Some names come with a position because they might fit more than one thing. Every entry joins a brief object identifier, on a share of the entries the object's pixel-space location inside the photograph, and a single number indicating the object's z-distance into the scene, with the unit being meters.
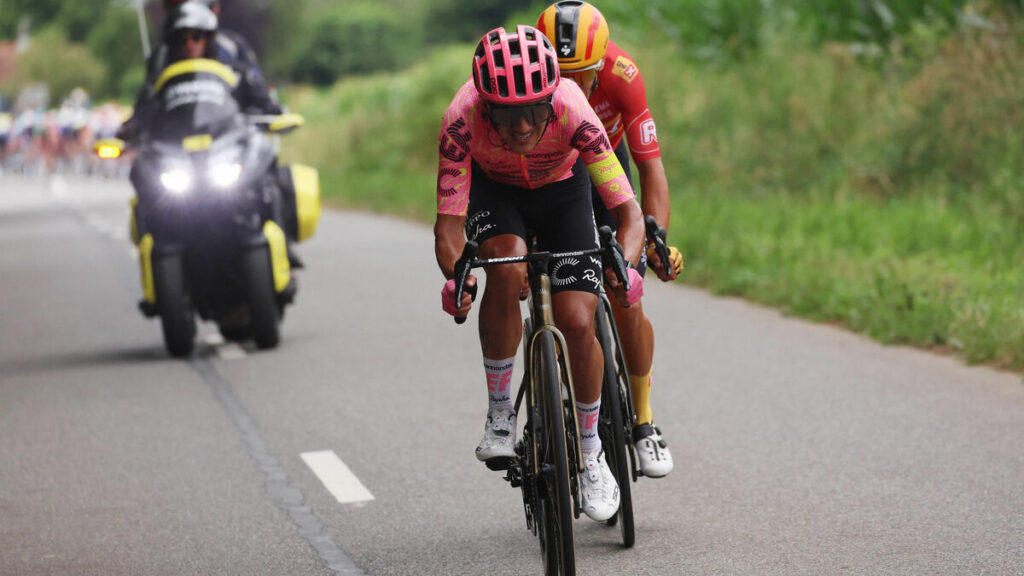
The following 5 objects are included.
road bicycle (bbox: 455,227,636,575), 9.73
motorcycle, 20.47
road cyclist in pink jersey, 10.35
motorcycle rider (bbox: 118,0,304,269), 20.72
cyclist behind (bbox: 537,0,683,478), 11.69
